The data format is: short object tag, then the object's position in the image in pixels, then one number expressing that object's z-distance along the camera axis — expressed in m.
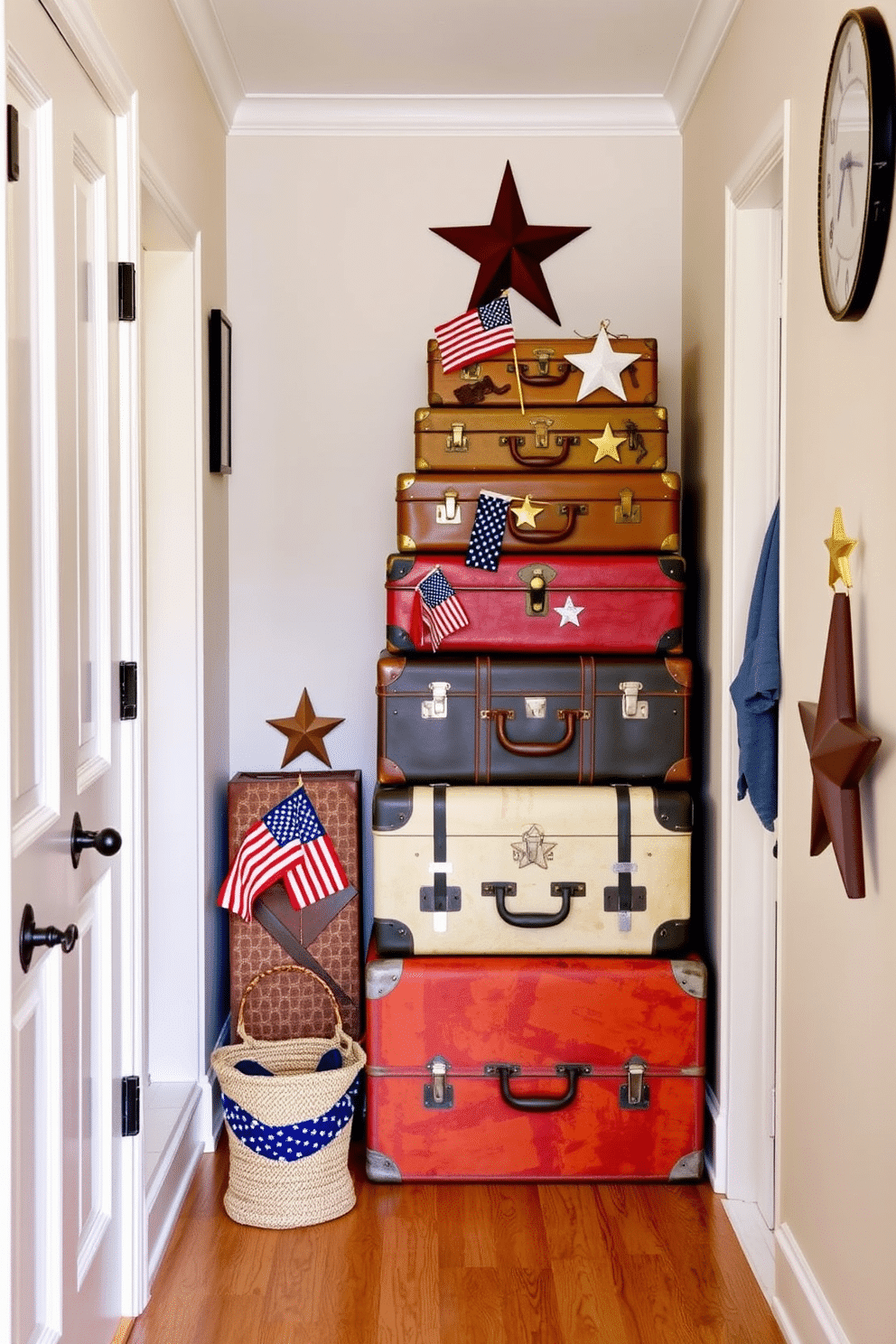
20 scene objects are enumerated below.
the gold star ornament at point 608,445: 2.94
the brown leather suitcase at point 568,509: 2.94
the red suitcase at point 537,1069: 2.84
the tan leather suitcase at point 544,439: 2.94
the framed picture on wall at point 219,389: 3.15
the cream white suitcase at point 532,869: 2.86
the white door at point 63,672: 1.69
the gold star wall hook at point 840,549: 1.81
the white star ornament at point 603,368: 2.94
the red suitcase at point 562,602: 2.92
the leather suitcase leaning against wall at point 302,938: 3.14
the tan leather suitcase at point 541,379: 2.95
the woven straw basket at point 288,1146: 2.65
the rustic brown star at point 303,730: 3.43
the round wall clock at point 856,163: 1.64
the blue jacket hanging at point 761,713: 2.44
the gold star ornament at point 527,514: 2.93
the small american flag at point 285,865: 2.97
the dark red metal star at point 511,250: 3.37
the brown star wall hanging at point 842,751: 1.74
